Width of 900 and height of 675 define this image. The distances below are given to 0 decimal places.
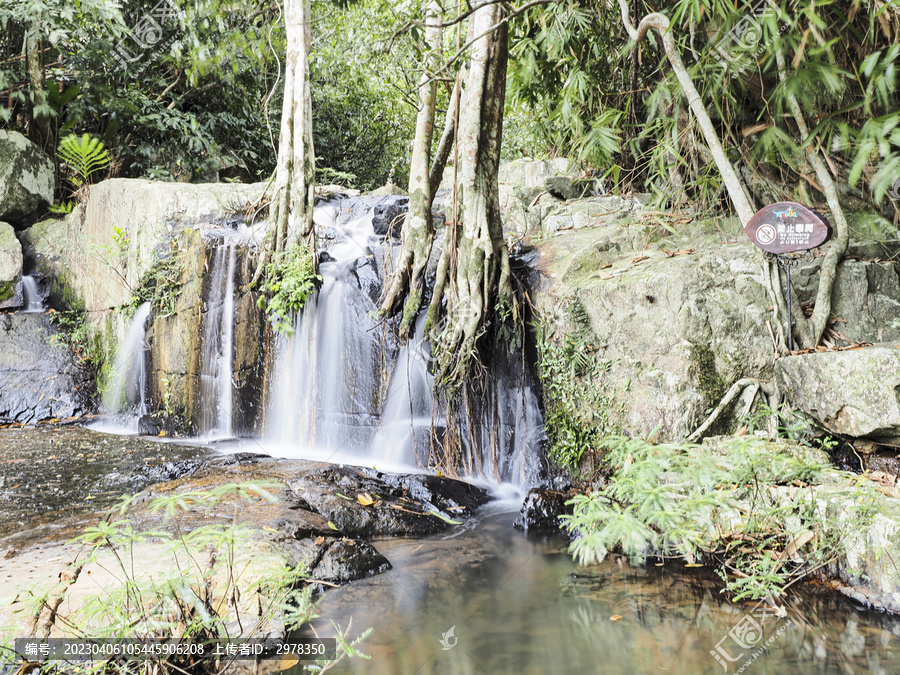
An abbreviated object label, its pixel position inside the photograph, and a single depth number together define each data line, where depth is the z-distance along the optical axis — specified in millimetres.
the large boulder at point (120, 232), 7551
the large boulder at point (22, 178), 8328
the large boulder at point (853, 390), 3373
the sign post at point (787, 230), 3711
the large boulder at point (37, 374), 7230
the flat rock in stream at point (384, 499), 3836
